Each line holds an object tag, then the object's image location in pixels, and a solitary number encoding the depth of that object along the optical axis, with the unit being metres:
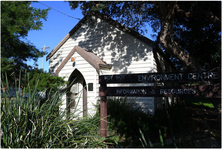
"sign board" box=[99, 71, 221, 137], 4.34
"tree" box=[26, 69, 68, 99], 7.75
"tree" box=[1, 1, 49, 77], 8.76
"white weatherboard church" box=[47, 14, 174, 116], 8.77
